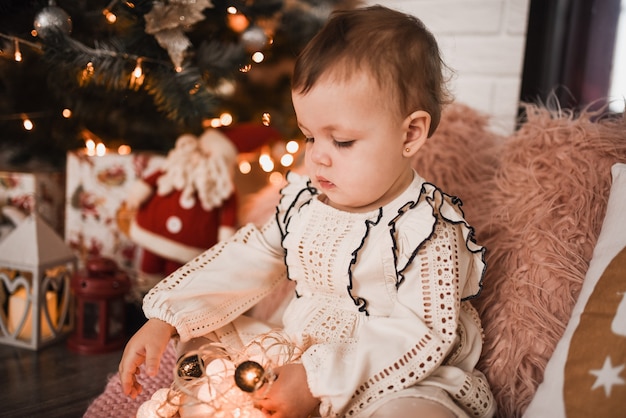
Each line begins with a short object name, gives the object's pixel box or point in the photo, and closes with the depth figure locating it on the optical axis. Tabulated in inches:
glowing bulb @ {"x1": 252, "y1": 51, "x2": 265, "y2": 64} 47.5
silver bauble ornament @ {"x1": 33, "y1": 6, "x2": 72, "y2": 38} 40.9
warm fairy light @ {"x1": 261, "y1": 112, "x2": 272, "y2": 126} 37.6
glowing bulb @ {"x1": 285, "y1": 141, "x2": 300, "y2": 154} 60.0
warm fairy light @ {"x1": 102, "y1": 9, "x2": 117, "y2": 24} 44.8
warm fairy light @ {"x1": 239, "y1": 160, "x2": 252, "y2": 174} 62.7
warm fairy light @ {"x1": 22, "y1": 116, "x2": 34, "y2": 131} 51.0
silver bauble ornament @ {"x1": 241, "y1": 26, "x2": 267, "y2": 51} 48.7
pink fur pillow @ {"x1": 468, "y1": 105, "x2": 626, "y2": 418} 32.6
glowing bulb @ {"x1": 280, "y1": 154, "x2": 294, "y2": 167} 60.5
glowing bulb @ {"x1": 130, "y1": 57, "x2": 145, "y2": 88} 45.0
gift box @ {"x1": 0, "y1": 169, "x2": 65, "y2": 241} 55.0
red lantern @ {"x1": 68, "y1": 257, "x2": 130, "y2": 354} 46.9
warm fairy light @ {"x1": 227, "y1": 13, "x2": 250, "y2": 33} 58.5
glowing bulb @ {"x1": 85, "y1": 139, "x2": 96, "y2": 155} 58.7
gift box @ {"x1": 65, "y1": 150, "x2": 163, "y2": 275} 56.6
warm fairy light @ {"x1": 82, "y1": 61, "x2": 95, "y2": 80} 43.1
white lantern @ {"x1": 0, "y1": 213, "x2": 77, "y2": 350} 46.6
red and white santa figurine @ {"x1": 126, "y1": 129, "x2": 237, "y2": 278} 51.9
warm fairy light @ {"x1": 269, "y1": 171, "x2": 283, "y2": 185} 63.4
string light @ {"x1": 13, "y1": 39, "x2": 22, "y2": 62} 42.3
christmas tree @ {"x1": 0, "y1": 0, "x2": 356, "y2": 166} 43.5
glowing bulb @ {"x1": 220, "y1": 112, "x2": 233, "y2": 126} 59.2
